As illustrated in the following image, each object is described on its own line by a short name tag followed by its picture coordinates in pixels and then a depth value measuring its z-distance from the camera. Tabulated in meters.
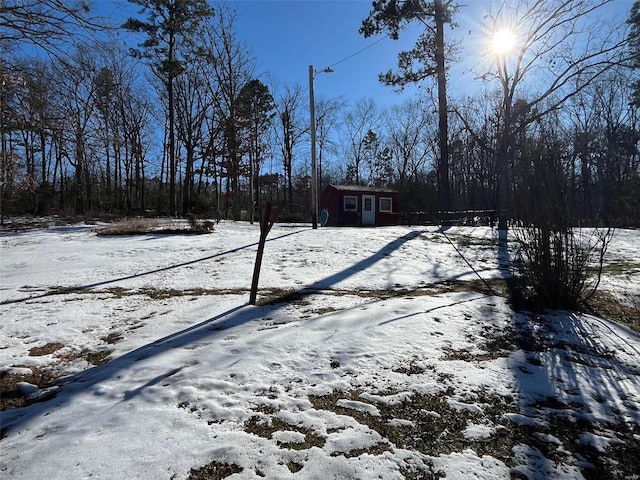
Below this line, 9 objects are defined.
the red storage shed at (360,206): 21.89
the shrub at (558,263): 4.70
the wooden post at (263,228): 4.76
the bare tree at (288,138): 35.38
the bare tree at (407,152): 36.69
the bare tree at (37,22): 3.36
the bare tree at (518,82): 10.95
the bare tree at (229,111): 20.02
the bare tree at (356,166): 41.88
